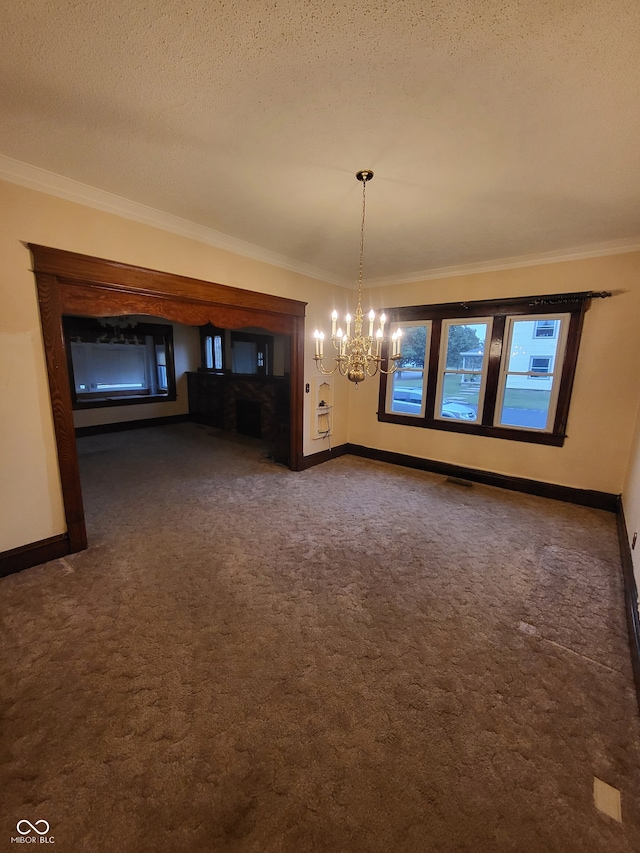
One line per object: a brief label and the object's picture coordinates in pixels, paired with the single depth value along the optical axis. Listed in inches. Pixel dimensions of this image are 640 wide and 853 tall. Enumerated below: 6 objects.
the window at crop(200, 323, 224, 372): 299.4
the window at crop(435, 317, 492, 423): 169.0
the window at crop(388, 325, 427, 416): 188.1
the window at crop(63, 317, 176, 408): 249.5
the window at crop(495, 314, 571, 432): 150.6
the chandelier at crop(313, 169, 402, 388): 97.0
